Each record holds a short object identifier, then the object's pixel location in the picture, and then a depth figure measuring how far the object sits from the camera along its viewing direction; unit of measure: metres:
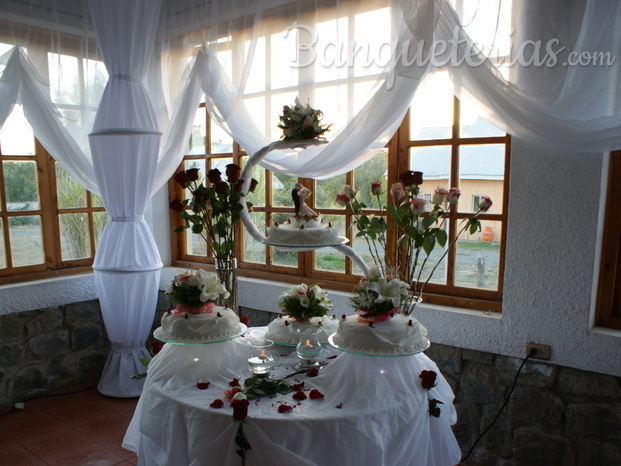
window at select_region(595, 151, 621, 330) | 2.05
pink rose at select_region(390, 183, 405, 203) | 1.91
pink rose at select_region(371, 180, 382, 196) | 2.00
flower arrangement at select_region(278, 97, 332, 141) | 1.90
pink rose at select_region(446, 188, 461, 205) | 1.88
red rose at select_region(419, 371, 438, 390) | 1.66
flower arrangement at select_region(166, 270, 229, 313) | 1.87
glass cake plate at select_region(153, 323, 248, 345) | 1.79
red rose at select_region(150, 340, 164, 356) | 1.94
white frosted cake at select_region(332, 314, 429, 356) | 1.63
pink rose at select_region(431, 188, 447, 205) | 1.84
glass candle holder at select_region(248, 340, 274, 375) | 1.81
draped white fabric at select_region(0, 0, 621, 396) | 1.92
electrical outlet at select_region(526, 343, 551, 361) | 2.11
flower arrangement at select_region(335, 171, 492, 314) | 1.86
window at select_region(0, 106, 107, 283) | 3.14
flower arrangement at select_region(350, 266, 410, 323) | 1.67
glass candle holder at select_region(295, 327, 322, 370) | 1.87
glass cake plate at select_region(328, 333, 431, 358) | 1.61
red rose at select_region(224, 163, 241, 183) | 2.08
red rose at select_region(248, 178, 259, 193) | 2.26
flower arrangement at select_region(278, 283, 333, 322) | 2.04
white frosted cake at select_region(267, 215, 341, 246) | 1.88
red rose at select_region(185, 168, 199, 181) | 2.11
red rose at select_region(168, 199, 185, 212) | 2.09
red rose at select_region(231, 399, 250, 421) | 1.44
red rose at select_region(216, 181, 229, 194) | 2.07
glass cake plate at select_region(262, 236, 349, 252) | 1.86
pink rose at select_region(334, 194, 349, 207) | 2.05
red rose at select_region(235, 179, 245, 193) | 2.12
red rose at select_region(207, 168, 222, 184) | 2.07
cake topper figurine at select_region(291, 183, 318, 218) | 1.98
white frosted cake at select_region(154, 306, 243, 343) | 1.81
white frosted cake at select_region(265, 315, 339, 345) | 2.01
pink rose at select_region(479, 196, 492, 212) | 1.89
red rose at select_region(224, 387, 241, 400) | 1.59
